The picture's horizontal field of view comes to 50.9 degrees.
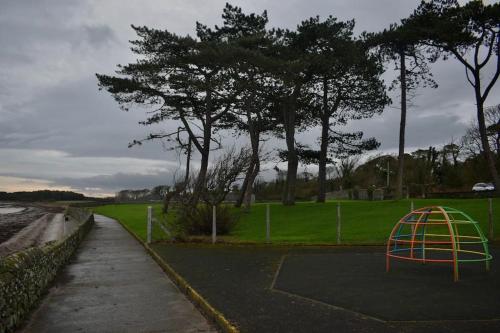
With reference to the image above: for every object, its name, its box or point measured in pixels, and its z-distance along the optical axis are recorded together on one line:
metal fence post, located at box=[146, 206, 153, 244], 20.06
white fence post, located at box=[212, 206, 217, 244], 18.55
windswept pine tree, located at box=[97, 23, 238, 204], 31.59
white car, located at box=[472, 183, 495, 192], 47.58
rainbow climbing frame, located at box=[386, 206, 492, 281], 11.17
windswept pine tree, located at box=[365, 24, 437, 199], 35.19
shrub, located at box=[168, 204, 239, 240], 20.34
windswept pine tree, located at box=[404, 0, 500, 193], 31.41
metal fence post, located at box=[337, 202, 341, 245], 18.19
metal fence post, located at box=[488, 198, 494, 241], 18.47
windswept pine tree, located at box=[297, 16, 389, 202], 34.84
